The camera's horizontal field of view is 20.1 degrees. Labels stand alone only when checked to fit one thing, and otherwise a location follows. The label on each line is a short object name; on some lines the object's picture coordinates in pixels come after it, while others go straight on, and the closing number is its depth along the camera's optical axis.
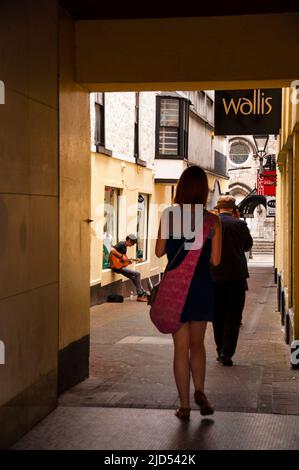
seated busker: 18.25
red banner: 26.38
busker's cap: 18.36
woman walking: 6.40
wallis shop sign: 10.86
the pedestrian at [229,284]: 9.09
